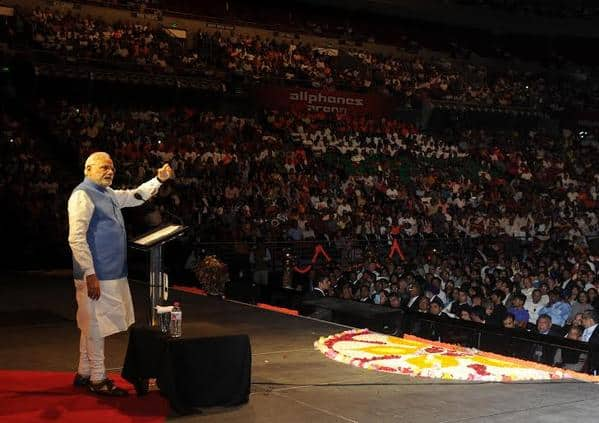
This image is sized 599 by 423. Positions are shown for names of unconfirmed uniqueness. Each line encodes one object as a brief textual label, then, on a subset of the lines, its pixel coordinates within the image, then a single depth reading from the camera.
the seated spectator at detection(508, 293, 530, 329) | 9.60
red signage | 25.16
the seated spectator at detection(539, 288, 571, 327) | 9.93
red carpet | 5.41
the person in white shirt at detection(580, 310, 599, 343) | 8.73
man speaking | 5.80
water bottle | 5.74
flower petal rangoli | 6.81
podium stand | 6.17
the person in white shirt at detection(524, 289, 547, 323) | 10.33
